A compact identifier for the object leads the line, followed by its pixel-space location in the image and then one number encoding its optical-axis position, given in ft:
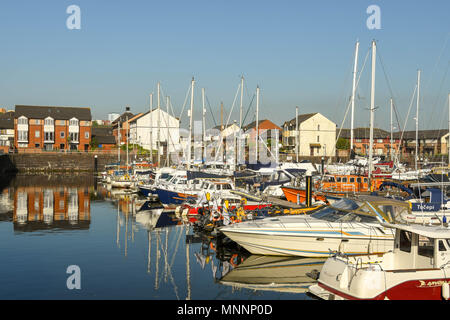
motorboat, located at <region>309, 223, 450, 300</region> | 47.93
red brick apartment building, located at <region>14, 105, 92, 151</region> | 348.59
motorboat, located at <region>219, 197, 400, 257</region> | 70.49
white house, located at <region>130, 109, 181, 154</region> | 370.94
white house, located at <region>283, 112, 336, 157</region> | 372.15
